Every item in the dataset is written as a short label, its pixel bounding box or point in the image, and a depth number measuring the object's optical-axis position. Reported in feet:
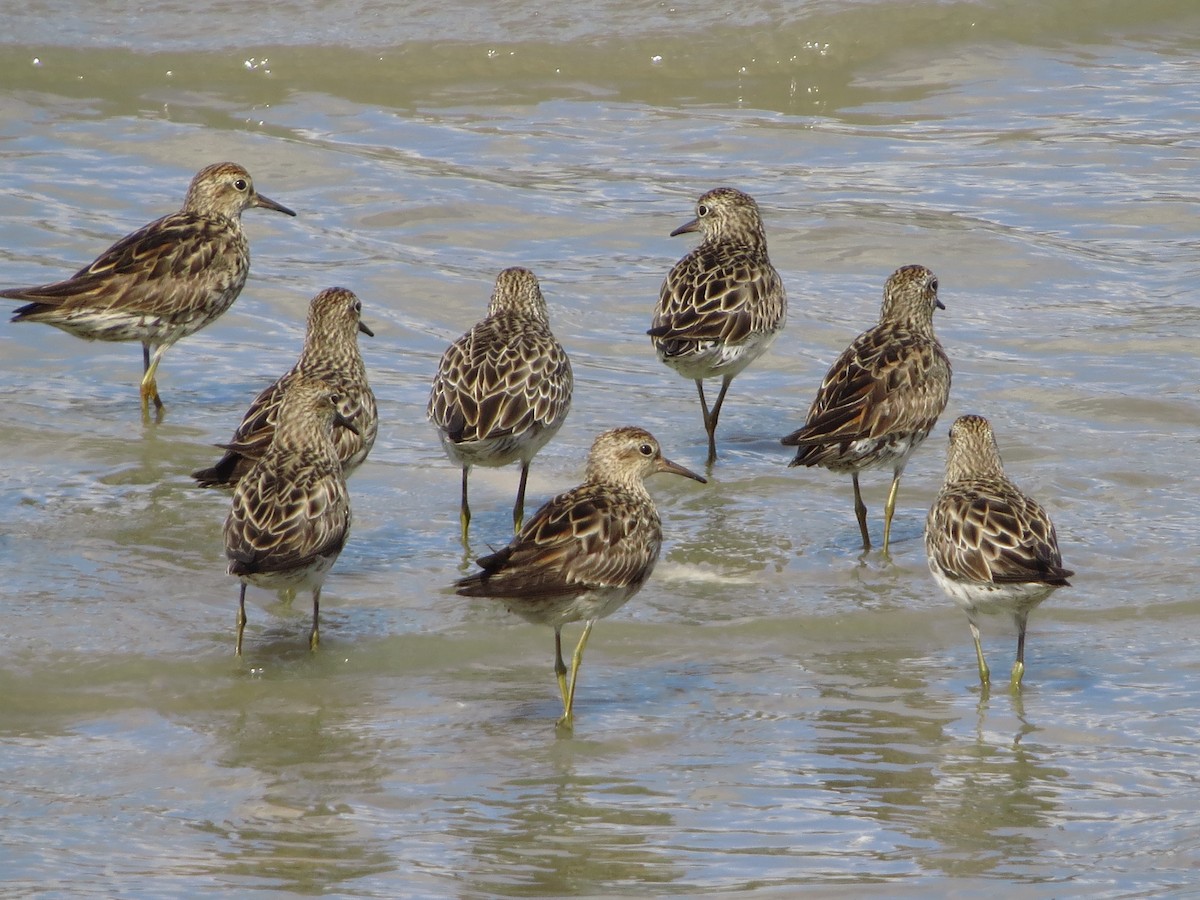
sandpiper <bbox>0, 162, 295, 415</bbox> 72.95
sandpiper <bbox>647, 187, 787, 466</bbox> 69.97
